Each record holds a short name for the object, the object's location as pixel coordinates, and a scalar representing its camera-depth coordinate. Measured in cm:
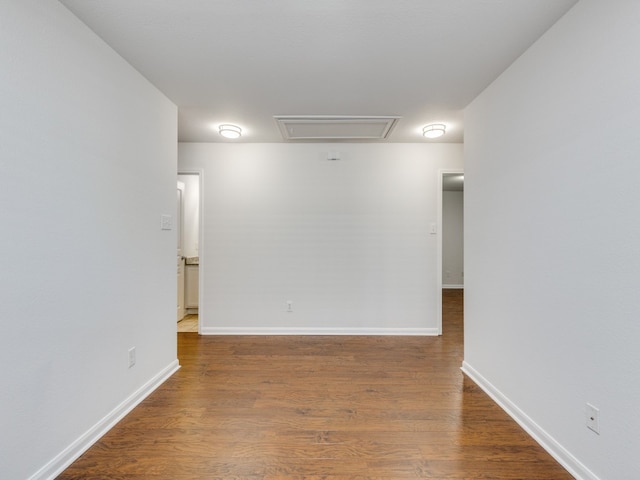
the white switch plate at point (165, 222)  255
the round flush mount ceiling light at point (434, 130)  319
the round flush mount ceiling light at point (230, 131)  322
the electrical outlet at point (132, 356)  216
